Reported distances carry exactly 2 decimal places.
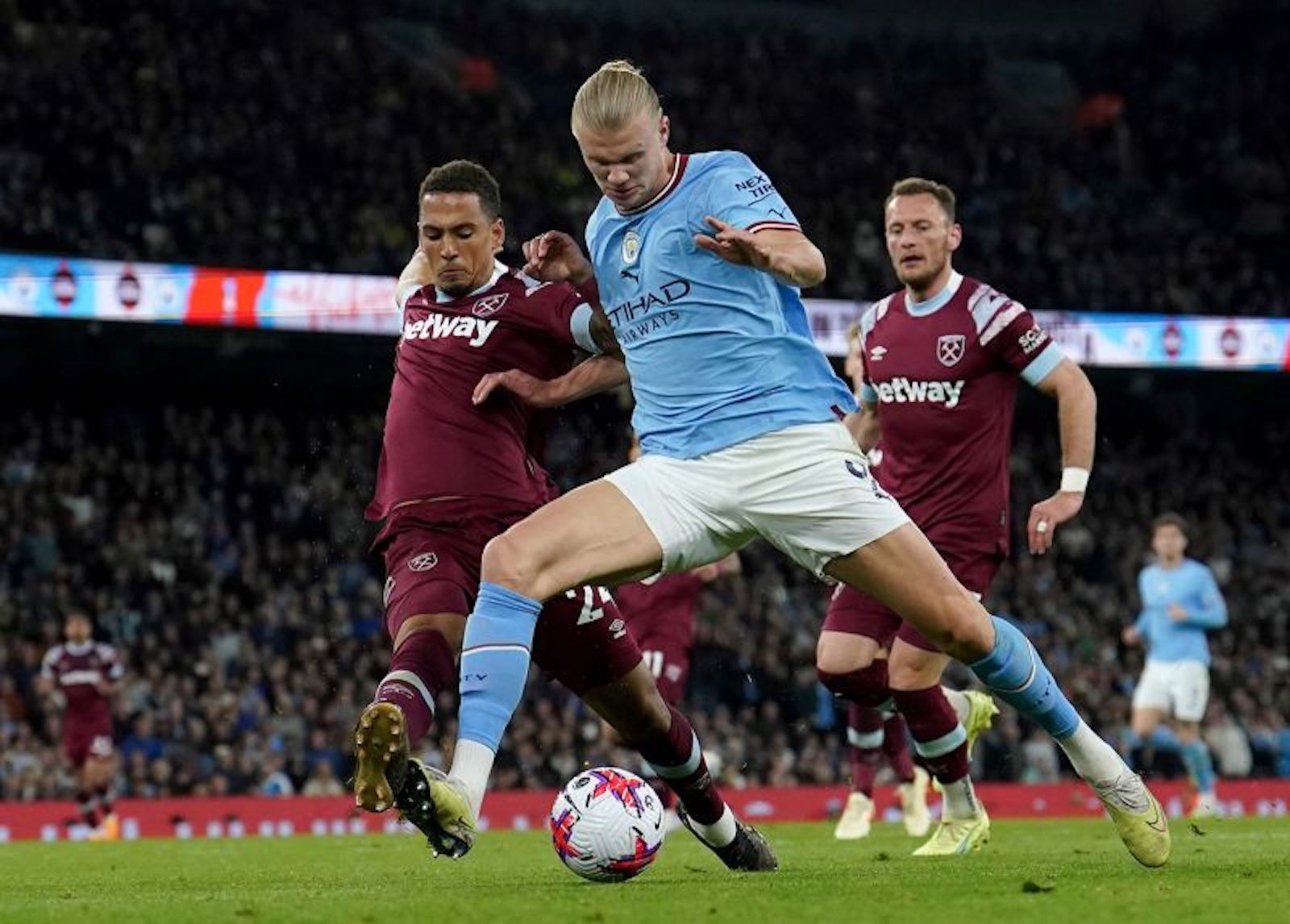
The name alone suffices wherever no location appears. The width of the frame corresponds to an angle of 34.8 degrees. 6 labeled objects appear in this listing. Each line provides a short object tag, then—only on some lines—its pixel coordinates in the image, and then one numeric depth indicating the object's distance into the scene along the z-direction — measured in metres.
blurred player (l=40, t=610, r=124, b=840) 15.78
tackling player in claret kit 6.71
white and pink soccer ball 6.38
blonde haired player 5.87
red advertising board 16.27
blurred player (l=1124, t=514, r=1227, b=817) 15.53
